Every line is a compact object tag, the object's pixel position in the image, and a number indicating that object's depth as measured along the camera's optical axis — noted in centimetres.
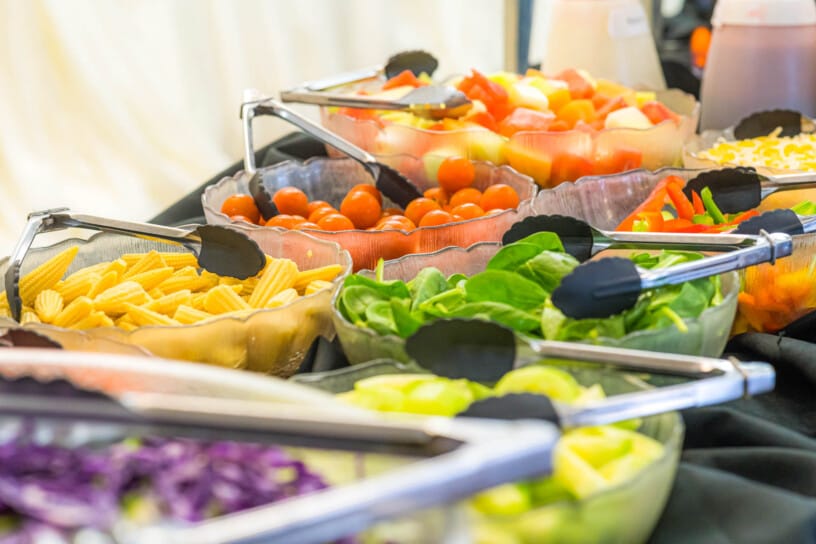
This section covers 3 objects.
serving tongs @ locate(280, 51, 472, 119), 124
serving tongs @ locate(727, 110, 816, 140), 123
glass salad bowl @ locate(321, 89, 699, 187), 114
